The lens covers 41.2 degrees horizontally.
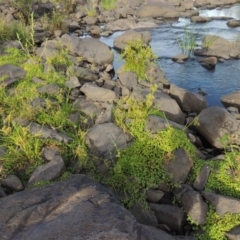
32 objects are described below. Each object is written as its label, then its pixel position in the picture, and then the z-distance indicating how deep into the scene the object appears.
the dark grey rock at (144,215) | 3.14
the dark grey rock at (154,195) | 3.47
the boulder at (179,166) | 3.67
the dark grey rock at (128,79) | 5.97
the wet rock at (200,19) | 11.94
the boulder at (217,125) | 4.49
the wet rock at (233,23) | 11.16
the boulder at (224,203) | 3.25
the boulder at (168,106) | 4.91
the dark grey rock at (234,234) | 3.01
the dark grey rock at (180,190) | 3.47
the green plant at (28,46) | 6.97
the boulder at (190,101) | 5.62
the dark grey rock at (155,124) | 4.08
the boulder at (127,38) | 8.63
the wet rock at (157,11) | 12.95
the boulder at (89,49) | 7.31
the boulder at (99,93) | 5.13
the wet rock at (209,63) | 7.68
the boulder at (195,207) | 3.24
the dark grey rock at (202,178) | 3.62
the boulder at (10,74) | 5.40
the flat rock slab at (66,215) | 2.04
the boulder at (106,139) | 3.89
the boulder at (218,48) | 8.28
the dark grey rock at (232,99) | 5.96
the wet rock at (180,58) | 8.04
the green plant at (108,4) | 13.82
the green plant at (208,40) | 8.62
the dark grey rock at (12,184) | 3.36
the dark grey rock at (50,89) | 5.06
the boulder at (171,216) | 3.24
